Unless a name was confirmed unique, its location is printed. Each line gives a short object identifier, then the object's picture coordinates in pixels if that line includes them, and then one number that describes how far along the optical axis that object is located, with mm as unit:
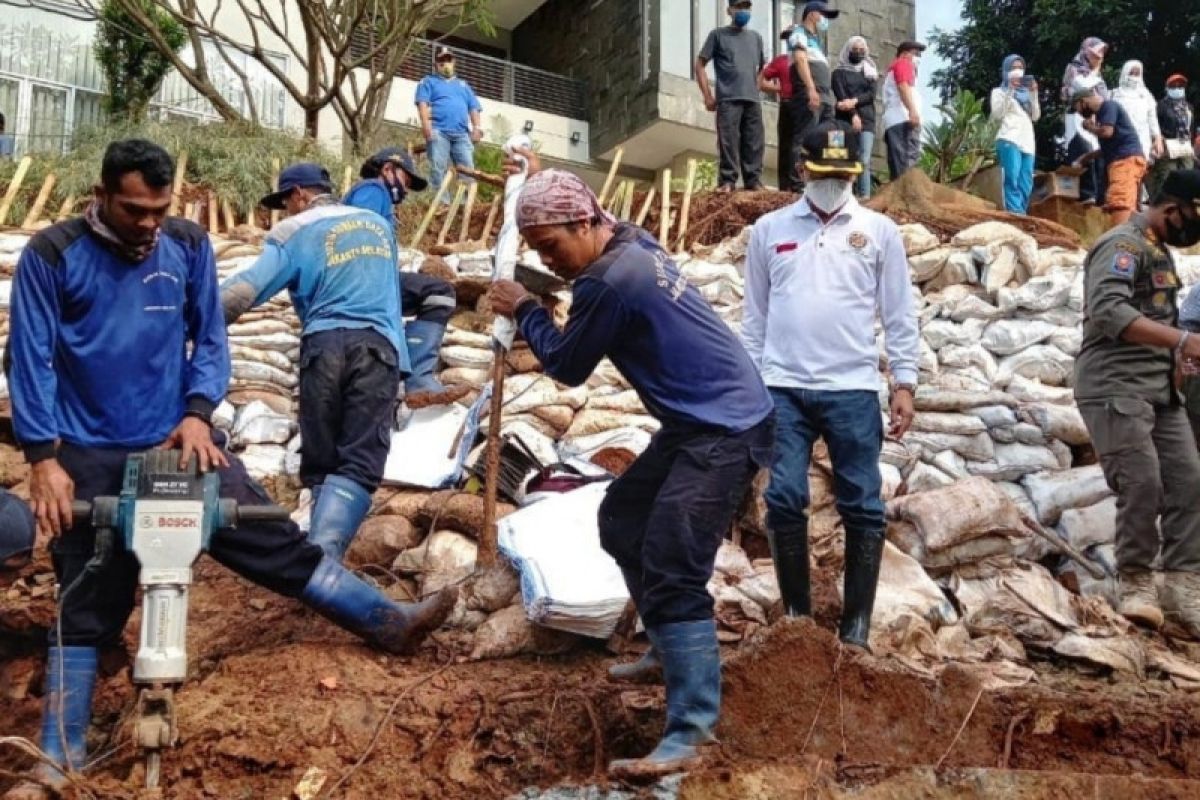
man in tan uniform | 4691
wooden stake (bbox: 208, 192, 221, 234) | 9768
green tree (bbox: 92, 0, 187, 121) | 12148
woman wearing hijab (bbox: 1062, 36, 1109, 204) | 10688
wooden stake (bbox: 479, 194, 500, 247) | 9425
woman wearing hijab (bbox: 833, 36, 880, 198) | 10414
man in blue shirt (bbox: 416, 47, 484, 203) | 10688
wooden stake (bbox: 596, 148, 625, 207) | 10945
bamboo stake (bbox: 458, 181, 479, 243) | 9895
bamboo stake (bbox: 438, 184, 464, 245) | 9750
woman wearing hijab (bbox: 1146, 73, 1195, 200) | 11727
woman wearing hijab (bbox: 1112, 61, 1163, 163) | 10766
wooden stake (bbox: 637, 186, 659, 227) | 10352
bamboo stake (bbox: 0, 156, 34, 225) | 9125
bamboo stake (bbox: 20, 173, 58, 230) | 8984
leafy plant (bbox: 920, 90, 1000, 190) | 13141
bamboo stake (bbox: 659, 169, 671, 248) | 9898
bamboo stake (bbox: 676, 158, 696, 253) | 9899
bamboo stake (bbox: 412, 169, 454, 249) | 9359
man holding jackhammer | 3041
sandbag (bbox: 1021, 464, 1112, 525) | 5574
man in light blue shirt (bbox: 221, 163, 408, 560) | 4078
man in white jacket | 3865
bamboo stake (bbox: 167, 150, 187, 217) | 9766
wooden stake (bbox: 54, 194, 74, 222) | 9210
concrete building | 13023
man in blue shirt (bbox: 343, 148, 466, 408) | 5277
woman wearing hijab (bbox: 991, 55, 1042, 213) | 10656
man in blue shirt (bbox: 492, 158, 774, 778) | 2998
